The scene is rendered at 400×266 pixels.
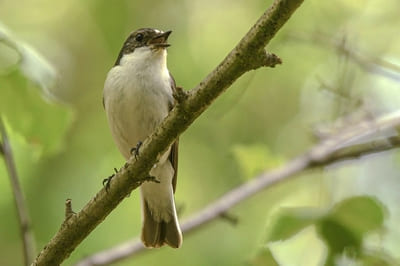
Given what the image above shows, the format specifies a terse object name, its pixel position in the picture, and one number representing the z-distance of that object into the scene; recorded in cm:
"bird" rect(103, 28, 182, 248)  870
